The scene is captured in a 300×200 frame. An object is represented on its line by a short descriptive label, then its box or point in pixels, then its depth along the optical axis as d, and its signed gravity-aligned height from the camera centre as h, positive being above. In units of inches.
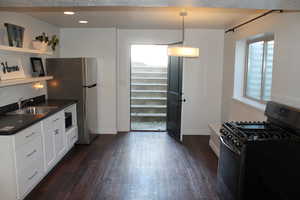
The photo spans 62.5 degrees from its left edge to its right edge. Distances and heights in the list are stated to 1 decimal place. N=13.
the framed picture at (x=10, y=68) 128.0 +3.0
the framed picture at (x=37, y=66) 162.1 +5.0
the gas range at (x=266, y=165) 85.4 -31.5
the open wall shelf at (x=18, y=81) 117.6 -3.9
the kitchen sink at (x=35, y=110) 142.9 -21.6
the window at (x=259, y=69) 142.9 +4.0
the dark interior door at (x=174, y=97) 192.7 -18.0
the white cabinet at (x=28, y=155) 99.4 -37.8
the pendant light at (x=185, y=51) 133.3 +12.6
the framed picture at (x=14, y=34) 129.6 +20.9
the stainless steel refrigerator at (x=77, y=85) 178.9 -8.2
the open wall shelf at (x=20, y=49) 117.6 +12.6
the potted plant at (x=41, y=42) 155.1 +19.6
